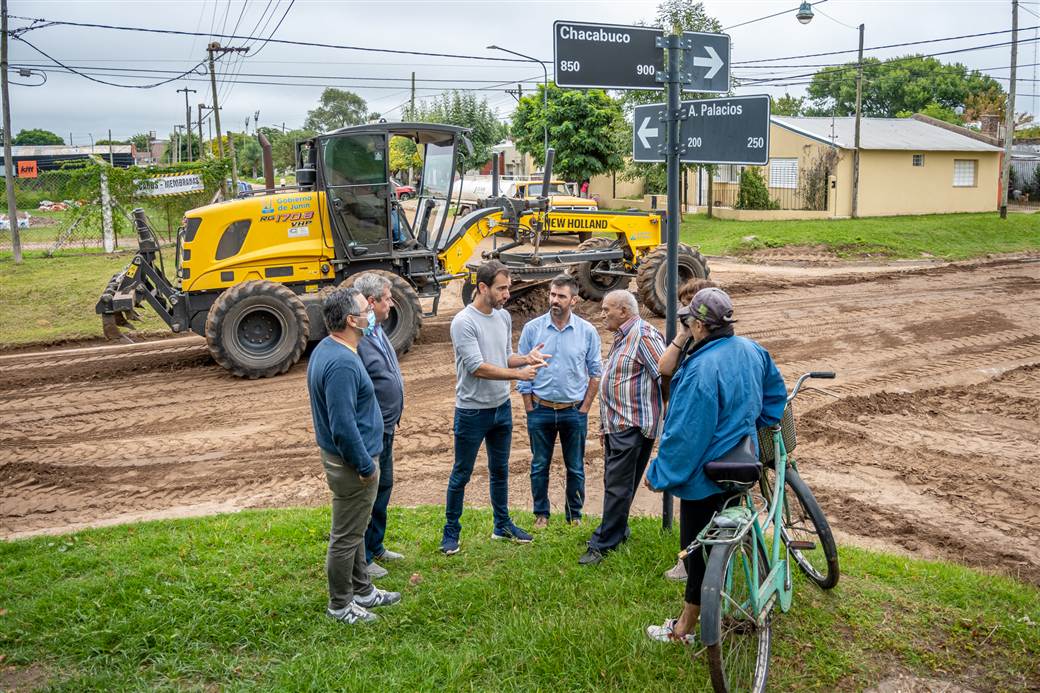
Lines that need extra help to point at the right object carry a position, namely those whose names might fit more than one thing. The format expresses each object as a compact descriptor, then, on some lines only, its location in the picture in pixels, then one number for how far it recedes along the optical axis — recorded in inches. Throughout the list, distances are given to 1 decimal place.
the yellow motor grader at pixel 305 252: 482.0
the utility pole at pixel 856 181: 1306.6
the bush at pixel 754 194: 1359.5
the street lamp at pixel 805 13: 1013.8
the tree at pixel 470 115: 1856.5
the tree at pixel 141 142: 4535.9
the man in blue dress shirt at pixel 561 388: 251.8
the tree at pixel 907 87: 2735.5
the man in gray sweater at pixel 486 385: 240.1
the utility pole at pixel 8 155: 923.4
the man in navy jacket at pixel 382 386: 219.3
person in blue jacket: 173.3
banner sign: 603.5
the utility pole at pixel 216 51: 1374.3
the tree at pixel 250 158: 2397.9
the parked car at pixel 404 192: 561.0
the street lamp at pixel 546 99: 1317.7
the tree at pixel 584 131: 1422.2
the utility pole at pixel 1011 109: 1171.4
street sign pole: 221.8
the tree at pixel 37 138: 4443.9
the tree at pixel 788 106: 2457.8
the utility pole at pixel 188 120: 2182.6
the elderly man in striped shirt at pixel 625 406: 226.5
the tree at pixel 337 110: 3639.3
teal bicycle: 161.6
